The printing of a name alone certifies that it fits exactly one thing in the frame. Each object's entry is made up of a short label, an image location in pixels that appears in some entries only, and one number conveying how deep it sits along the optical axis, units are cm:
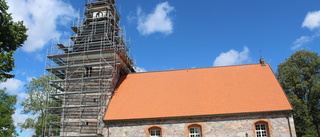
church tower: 2009
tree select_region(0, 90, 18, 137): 2052
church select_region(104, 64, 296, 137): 1772
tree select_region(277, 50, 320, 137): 2811
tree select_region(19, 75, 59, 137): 2830
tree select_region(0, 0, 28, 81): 1443
